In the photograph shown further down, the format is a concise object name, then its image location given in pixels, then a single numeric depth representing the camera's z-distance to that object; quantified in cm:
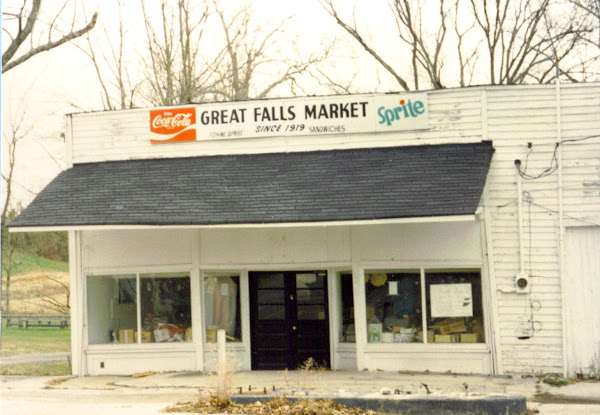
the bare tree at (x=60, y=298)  4691
